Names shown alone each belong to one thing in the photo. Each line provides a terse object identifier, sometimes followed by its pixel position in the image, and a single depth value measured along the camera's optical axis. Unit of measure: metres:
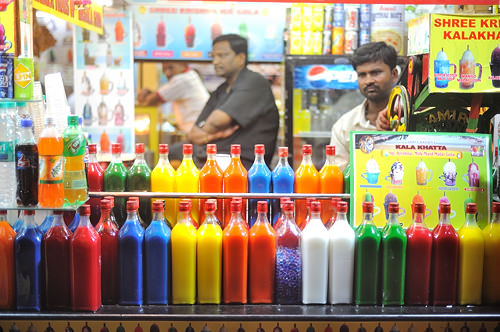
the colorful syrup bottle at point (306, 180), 2.65
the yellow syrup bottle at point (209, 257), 2.39
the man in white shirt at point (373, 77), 5.18
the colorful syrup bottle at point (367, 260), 2.40
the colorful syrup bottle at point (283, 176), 2.63
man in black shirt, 5.81
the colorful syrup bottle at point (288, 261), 2.42
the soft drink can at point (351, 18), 5.26
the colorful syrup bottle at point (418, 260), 2.41
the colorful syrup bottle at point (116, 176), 2.63
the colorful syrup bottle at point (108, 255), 2.43
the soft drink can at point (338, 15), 5.20
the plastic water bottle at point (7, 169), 2.32
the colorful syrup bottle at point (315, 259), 2.40
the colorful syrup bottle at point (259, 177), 2.63
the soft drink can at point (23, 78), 2.29
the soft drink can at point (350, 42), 5.31
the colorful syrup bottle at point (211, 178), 2.63
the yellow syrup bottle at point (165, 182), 2.64
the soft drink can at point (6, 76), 2.27
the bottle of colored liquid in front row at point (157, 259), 2.39
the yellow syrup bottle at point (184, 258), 2.39
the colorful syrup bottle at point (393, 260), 2.39
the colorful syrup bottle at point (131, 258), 2.38
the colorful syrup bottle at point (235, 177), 2.62
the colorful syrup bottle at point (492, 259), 2.43
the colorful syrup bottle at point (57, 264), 2.35
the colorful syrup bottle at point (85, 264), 2.31
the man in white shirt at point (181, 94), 6.03
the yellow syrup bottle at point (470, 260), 2.41
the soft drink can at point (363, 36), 5.33
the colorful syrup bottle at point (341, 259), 2.39
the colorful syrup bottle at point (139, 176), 2.64
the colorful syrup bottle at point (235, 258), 2.39
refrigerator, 5.34
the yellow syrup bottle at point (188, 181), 2.65
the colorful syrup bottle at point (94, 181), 2.65
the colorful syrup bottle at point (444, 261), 2.41
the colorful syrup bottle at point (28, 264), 2.34
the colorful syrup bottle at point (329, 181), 2.66
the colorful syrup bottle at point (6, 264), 2.35
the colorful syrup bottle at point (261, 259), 2.41
